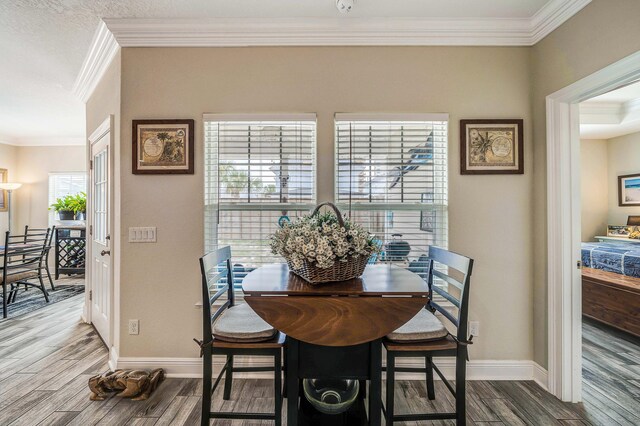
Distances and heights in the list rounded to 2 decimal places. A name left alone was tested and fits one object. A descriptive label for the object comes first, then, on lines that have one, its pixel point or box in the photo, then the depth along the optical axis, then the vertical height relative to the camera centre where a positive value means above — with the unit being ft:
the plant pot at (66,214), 15.71 -0.02
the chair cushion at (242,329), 4.95 -1.96
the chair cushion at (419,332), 4.95 -1.99
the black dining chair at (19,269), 10.75 -2.22
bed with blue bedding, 9.52 -1.50
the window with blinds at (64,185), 17.37 +1.70
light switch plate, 7.06 -0.48
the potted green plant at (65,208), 15.71 +0.30
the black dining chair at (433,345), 4.88 -2.17
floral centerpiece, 4.70 -0.54
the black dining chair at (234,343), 4.82 -2.15
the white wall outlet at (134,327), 7.06 -2.69
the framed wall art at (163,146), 7.04 +1.61
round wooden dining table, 4.45 -1.61
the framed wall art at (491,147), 6.97 +1.58
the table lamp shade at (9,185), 16.13 +1.55
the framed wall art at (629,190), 15.46 +1.29
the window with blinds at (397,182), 7.13 +0.78
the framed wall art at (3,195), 16.55 +1.05
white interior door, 8.36 -0.59
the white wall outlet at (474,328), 7.00 -2.68
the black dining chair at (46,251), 12.46 -1.59
